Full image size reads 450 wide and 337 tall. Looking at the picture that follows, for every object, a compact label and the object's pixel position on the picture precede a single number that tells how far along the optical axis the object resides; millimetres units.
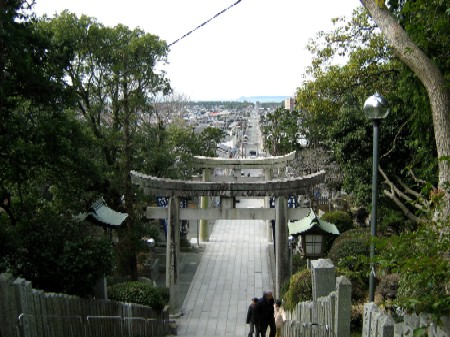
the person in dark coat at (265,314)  9914
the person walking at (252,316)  10031
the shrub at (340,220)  19672
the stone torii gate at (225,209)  14065
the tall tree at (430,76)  6715
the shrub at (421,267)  3941
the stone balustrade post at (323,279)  8062
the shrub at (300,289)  11133
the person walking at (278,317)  10491
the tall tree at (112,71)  15922
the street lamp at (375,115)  7476
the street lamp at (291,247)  14734
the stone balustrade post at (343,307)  6355
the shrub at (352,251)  11469
